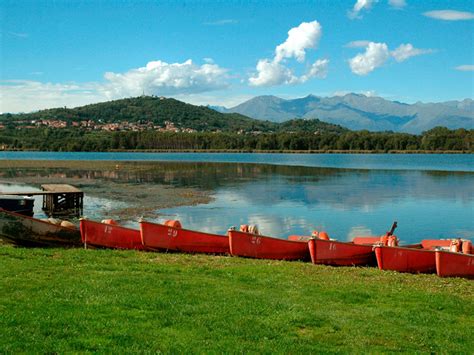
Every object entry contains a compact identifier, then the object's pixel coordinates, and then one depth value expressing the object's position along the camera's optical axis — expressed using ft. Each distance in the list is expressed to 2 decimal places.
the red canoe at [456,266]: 58.59
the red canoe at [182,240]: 67.21
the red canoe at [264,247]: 65.72
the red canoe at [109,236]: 66.95
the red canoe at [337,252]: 63.36
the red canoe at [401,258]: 60.80
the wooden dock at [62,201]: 132.87
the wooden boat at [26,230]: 64.90
